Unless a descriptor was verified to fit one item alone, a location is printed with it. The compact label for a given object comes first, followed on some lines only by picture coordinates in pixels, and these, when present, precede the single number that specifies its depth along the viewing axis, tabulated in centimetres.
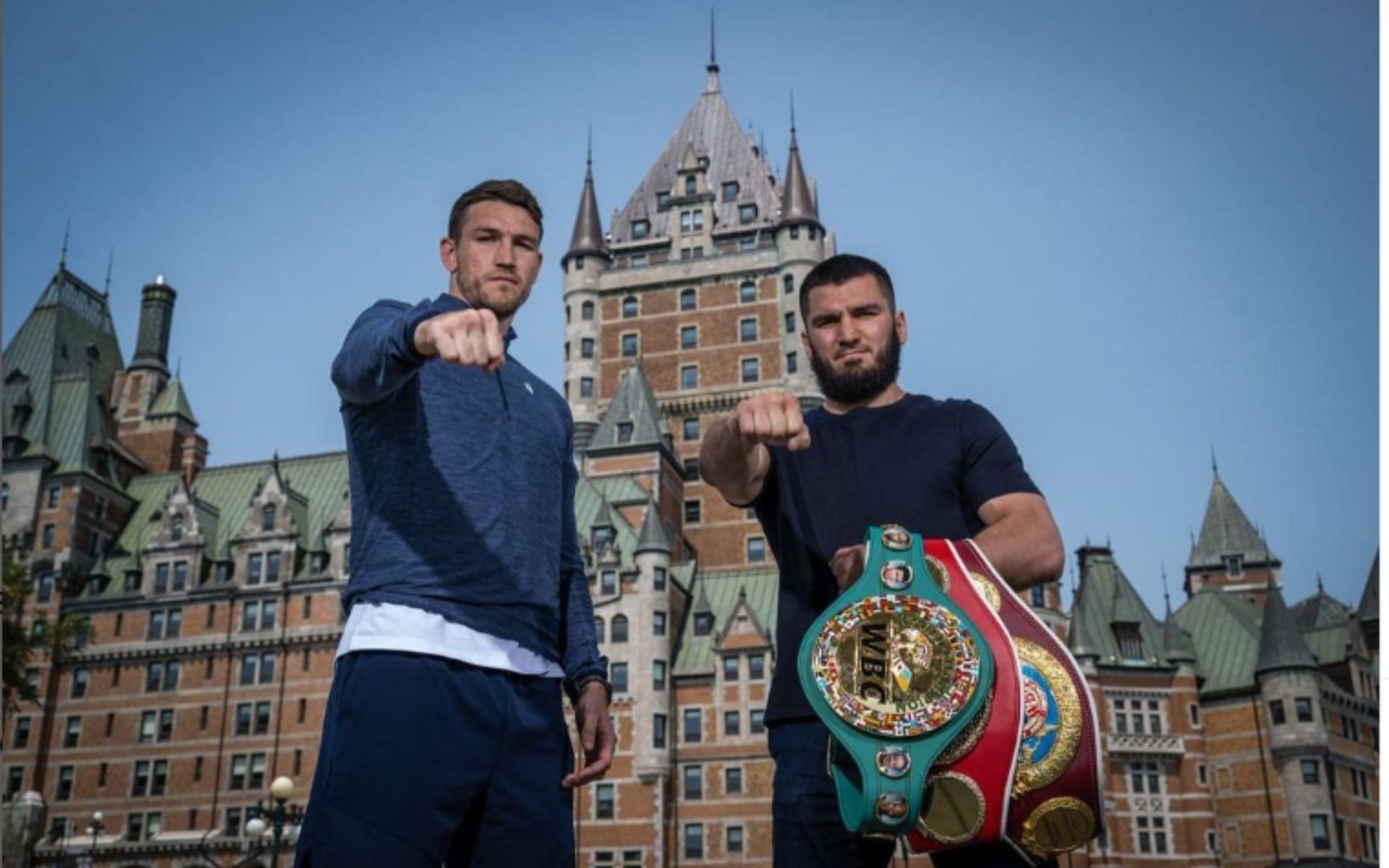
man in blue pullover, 319
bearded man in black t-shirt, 311
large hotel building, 4228
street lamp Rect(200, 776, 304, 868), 2223
